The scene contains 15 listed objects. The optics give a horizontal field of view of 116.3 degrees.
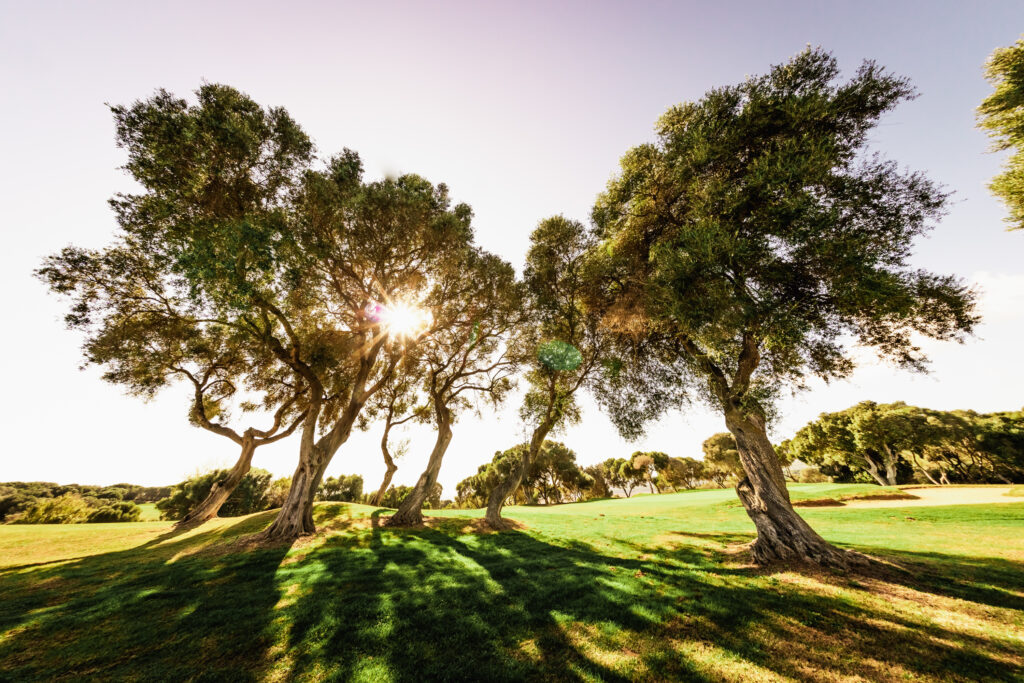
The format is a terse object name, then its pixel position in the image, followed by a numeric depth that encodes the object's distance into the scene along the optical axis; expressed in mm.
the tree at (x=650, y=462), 58125
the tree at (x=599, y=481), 63350
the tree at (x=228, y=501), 33688
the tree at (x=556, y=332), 16672
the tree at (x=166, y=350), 14141
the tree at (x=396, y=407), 22547
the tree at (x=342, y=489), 45375
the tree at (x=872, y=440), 33188
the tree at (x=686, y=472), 56656
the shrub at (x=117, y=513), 26719
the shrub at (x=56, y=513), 23391
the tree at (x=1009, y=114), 13609
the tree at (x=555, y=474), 57094
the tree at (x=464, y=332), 18344
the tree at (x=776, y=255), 9625
